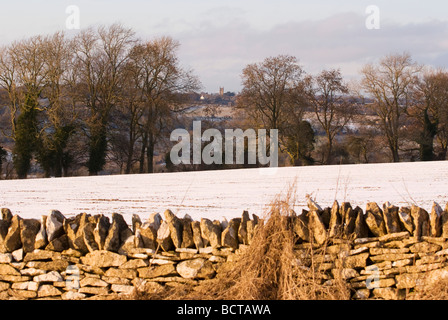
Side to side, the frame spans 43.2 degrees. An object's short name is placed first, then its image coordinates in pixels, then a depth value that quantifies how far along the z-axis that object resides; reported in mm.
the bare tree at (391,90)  50625
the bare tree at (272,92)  47875
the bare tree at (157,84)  43719
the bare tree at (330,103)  49781
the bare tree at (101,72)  41562
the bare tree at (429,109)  46472
